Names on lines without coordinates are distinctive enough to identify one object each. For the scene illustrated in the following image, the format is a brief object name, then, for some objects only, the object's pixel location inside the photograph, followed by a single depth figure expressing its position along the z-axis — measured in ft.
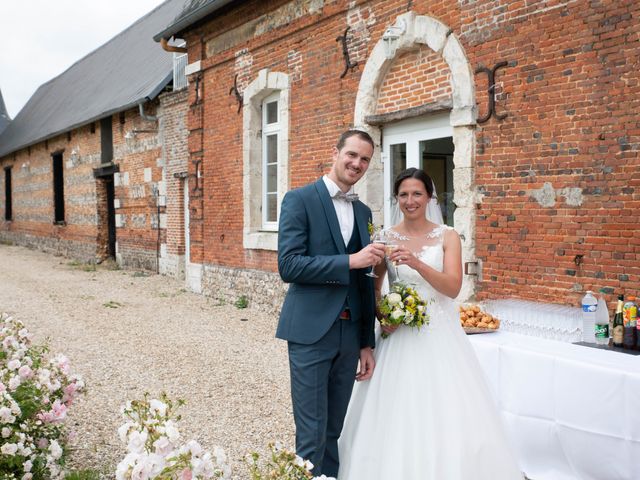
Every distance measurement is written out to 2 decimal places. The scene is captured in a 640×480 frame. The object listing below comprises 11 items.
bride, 10.03
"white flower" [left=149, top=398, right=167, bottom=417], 6.42
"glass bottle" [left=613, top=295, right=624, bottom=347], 12.69
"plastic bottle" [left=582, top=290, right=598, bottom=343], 13.32
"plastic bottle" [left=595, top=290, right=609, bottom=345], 13.14
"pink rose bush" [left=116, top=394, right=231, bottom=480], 5.81
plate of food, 14.06
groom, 9.00
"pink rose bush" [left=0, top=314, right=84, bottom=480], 9.45
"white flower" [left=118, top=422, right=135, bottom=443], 6.33
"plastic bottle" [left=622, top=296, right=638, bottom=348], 12.44
